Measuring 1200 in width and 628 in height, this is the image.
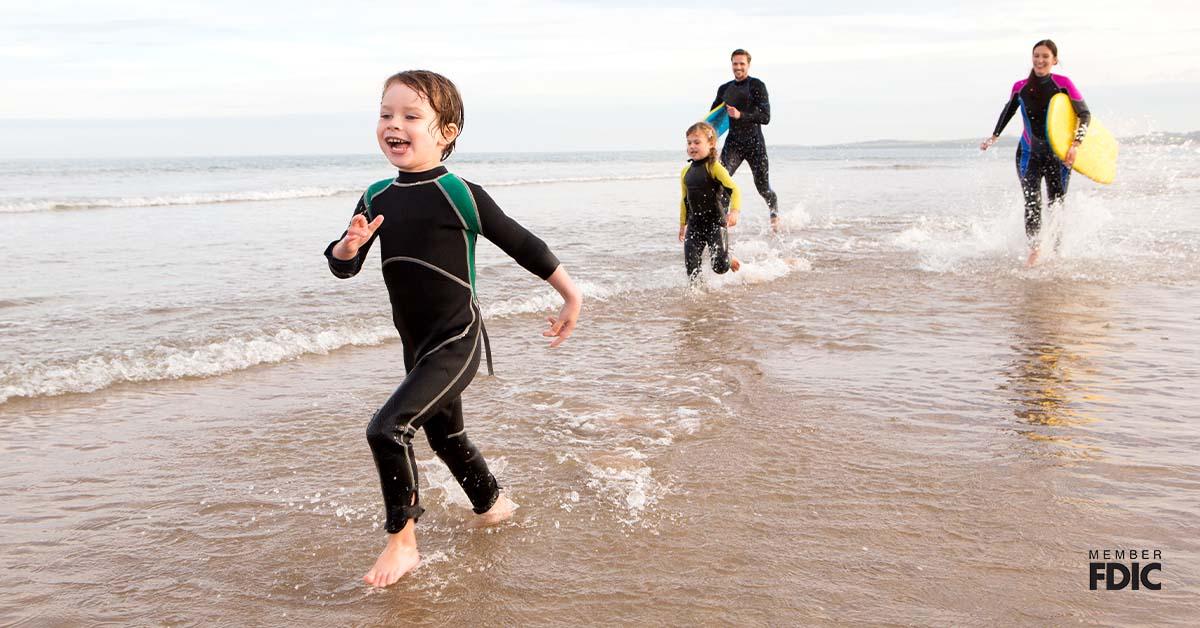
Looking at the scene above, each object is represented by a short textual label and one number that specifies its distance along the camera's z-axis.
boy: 3.02
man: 11.06
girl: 8.22
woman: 9.12
